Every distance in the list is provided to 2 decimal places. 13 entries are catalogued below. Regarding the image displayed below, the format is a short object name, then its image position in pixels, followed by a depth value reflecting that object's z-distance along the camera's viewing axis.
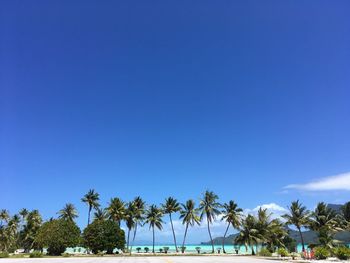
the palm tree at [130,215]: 81.69
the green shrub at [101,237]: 66.38
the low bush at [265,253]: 57.08
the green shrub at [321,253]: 42.00
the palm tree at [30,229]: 86.00
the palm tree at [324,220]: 64.50
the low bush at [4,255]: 56.81
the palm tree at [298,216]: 67.62
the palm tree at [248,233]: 65.81
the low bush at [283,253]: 48.94
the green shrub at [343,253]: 39.78
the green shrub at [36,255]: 57.02
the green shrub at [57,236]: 58.84
